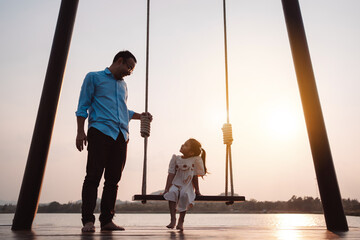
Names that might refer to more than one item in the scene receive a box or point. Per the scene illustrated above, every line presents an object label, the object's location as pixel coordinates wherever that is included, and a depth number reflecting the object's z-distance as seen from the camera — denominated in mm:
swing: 3691
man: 2885
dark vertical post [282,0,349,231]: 3412
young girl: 4051
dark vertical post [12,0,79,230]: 3238
